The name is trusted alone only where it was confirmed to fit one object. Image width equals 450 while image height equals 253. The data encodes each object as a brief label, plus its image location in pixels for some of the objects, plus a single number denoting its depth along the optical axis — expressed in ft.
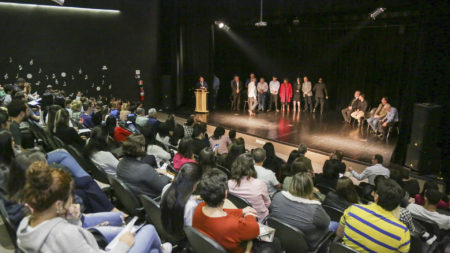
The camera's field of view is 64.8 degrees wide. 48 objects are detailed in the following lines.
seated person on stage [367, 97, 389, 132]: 31.78
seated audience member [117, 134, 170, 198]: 11.28
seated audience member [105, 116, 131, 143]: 19.63
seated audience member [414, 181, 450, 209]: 13.44
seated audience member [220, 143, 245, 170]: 16.25
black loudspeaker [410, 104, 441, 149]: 21.34
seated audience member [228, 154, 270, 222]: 11.48
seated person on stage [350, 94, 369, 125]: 34.68
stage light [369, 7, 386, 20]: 25.00
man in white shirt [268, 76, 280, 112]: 43.01
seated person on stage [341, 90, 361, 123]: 35.70
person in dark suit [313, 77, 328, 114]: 40.81
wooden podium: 41.98
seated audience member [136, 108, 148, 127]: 22.53
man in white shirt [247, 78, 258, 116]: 42.32
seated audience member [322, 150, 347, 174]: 14.61
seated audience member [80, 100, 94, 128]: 21.56
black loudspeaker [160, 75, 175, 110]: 44.62
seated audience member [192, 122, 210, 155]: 18.54
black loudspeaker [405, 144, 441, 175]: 21.94
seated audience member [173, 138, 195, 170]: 14.25
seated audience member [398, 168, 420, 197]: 15.87
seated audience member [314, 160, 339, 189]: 14.38
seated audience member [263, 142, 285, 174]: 17.42
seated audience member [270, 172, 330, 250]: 9.78
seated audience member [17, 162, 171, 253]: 6.15
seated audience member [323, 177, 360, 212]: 11.46
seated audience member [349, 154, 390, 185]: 17.35
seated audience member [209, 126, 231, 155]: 20.59
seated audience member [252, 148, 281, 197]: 13.48
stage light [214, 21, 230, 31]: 37.24
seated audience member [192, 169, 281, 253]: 8.02
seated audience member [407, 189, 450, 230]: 11.87
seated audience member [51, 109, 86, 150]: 15.80
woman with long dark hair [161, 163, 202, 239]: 8.87
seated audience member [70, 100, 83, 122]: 22.19
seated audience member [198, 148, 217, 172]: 12.77
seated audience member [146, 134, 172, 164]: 16.53
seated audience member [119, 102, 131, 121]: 24.00
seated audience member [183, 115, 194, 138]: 23.17
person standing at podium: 42.27
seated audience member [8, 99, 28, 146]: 15.90
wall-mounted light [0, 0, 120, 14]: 34.07
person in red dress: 42.47
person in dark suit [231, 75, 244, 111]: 44.40
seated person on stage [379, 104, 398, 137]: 30.55
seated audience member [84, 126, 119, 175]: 13.39
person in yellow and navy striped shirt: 8.48
